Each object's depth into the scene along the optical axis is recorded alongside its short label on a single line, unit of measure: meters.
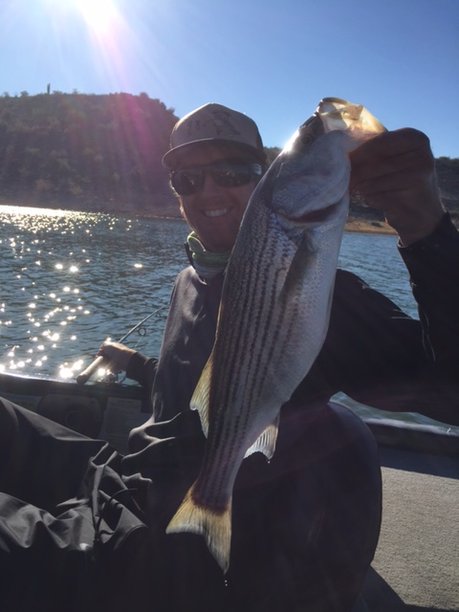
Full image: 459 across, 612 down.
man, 0.65
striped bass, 0.60
